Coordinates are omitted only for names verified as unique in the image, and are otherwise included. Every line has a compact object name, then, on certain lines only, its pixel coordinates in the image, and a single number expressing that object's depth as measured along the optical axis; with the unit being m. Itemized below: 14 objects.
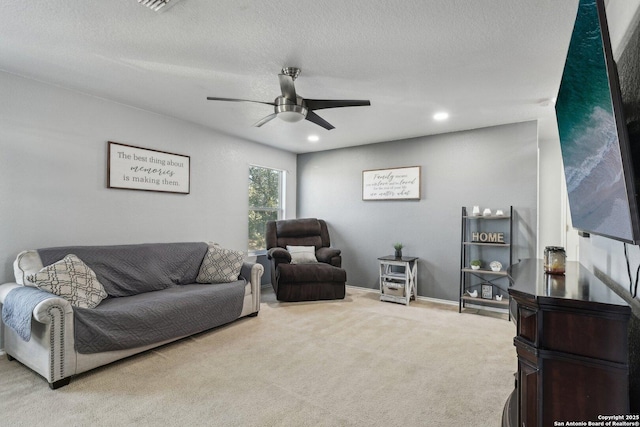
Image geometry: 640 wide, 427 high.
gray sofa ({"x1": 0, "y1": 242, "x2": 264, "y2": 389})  2.21
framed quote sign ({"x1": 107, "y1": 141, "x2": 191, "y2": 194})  3.39
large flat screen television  0.94
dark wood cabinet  1.04
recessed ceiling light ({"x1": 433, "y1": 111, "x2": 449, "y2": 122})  3.69
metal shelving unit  3.96
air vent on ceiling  1.79
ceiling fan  2.59
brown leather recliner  4.31
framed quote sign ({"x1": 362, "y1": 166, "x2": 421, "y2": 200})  4.75
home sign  3.99
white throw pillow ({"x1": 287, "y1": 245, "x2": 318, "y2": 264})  4.73
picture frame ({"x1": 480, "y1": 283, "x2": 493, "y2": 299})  4.05
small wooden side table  4.34
